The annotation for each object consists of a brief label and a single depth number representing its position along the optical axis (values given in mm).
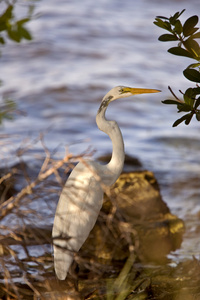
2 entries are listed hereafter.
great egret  16190
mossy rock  16956
